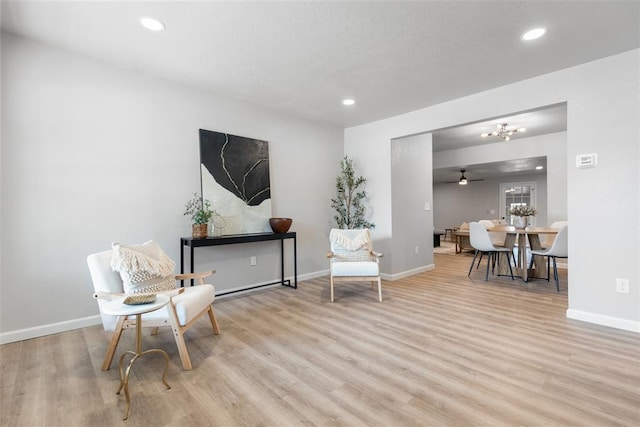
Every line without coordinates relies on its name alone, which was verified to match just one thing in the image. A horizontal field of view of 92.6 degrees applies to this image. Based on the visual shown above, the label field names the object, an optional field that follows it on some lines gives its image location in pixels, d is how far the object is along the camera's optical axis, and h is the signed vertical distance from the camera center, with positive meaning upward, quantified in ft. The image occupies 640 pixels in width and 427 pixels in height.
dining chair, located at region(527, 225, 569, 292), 12.77 -1.81
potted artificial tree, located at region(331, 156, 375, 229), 16.03 +0.49
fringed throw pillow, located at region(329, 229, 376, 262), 13.20 -1.62
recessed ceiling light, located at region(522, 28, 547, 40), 7.79 +4.47
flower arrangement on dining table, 15.14 -0.26
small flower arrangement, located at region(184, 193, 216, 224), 11.03 +0.06
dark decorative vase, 13.19 -0.61
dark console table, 10.52 -1.12
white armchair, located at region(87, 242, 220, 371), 6.81 -2.25
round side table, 5.50 -1.82
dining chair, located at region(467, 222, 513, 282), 14.82 -1.76
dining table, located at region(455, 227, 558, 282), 14.21 -2.10
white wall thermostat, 9.15 +1.35
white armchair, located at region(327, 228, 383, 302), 11.93 -2.10
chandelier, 17.19 +4.35
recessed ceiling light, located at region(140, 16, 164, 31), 7.36 +4.65
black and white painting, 11.87 +1.23
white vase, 15.23 -0.76
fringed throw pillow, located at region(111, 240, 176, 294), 7.48 -1.43
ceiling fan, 27.36 +2.88
